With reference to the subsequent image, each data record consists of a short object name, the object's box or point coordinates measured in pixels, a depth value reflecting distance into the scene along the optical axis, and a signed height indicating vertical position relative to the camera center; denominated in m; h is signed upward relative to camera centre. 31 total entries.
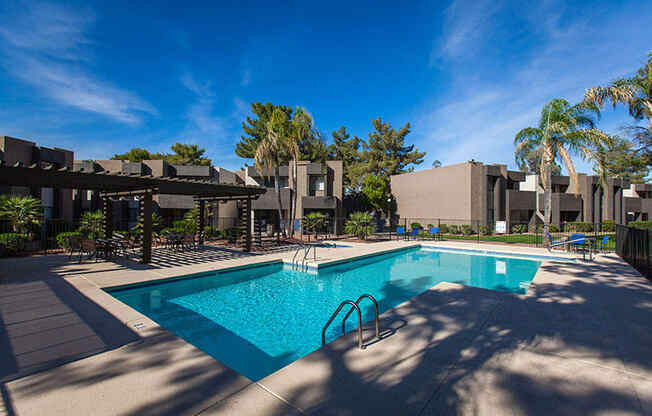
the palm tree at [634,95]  11.52 +4.97
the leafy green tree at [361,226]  18.48 -0.79
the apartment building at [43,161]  14.16 +2.63
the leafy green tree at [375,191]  28.56 +2.24
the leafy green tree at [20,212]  10.89 -0.06
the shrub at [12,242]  10.09 -1.11
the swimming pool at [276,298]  5.02 -2.21
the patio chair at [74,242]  9.41 -1.02
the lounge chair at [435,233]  18.67 -1.26
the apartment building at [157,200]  20.38 +0.86
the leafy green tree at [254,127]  30.55 +9.19
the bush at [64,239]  10.98 -1.09
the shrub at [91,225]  12.63 -0.63
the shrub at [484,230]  22.97 -1.21
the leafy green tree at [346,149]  39.13 +8.96
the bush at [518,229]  24.16 -1.16
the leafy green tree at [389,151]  37.09 +8.30
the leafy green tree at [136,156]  36.62 +7.32
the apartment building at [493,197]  24.03 +1.69
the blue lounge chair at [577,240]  11.82 -1.03
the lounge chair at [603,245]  12.45 -1.53
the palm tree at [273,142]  17.23 +4.21
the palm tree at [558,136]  13.72 +3.95
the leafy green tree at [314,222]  19.73 -0.61
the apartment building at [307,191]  23.00 +1.89
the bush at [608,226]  26.85 -0.99
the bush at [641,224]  27.16 -0.73
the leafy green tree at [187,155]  38.44 +7.66
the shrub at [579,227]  25.54 -1.00
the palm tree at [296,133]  18.16 +5.26
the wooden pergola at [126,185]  7.25 +0.90
